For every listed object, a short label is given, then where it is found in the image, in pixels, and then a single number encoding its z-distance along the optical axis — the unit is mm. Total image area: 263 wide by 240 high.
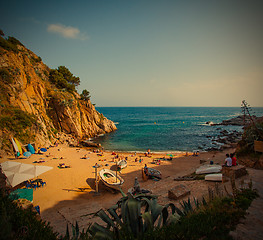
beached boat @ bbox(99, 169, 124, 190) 13312
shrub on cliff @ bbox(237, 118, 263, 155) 11898
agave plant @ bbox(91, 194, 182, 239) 3274
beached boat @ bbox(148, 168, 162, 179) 16359
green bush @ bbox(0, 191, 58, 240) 2811
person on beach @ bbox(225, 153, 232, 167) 9773
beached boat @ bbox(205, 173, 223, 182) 9470
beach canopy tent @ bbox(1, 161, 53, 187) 11284
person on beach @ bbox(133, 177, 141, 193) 10477
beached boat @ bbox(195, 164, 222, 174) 11028
